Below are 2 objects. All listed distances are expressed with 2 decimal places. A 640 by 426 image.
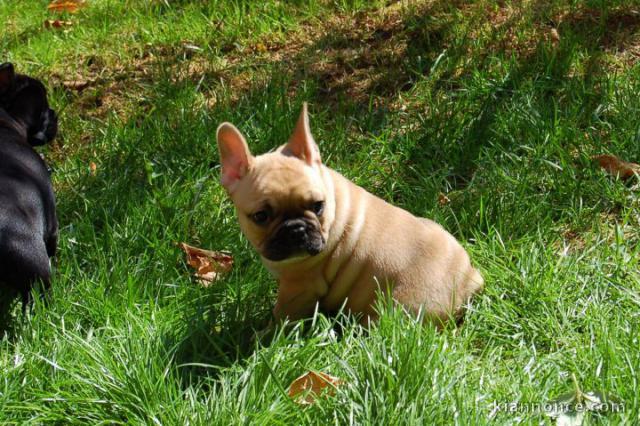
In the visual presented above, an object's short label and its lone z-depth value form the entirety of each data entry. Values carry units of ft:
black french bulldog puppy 13.11
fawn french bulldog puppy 12.23
